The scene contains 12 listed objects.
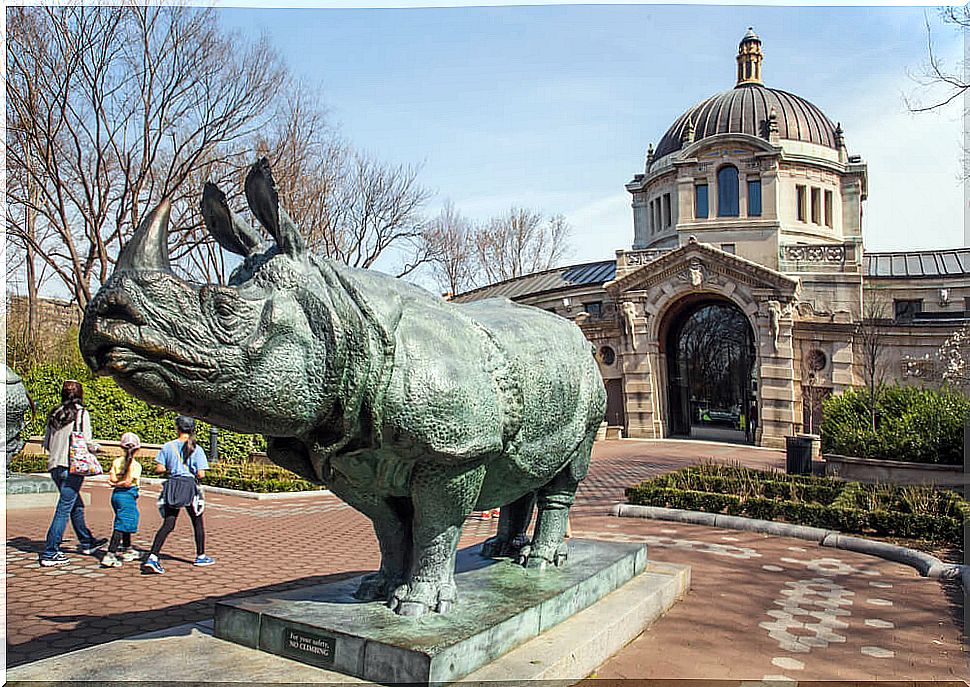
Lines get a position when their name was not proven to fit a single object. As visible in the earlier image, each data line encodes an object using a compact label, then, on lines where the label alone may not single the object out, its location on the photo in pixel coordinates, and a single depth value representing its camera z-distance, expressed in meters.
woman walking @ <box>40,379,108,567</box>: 7.68
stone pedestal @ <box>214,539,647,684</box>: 3.31
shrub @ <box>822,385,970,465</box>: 14.73
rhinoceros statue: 2.84
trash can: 15.30
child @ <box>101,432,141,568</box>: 7.75
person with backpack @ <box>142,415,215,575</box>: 7.62
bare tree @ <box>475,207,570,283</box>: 42.41
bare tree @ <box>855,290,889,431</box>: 23.56
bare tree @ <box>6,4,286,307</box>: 18.86
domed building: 25.33
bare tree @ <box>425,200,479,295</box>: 38.06
